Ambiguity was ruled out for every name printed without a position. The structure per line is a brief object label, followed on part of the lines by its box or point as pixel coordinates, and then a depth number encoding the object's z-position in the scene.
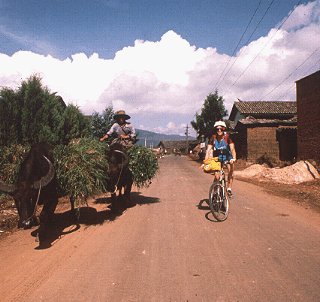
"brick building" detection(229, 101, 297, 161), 27.34
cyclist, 7.16
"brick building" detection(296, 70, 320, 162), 18.11
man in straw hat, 8.24
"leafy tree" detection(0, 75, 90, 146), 10.20
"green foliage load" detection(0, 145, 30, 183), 6.22
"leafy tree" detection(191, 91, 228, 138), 50.22
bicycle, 6.78
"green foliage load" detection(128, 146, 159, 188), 7.82
